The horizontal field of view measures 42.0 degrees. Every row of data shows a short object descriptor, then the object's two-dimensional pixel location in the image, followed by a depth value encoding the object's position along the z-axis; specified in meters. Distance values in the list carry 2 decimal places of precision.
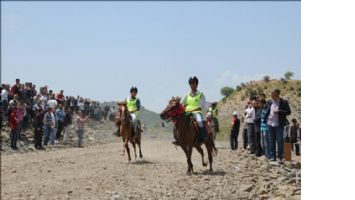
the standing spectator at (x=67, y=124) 27.09
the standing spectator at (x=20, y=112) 21.67
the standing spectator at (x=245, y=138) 21.38
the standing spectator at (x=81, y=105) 31.00
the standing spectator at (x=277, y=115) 14.23
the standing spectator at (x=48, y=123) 23.38
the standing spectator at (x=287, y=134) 23.43
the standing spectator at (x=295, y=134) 22.56
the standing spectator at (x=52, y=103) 23.66
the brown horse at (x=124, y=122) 16.61
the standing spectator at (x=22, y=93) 24.05
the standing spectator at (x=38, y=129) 22.80
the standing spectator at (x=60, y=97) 26.11
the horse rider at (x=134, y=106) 16.83
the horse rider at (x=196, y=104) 12.74
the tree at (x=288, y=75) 80.29
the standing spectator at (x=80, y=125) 26.12
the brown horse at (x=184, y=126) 12.59
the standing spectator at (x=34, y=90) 24.86
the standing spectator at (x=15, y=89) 23.28
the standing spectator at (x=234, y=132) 22.19
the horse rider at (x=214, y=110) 19.09
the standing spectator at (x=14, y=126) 21.23
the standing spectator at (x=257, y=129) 16.88
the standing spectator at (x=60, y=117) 25.47
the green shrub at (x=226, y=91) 88.82
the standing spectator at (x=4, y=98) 22.25
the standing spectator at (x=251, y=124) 17.81
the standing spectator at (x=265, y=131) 14.99
